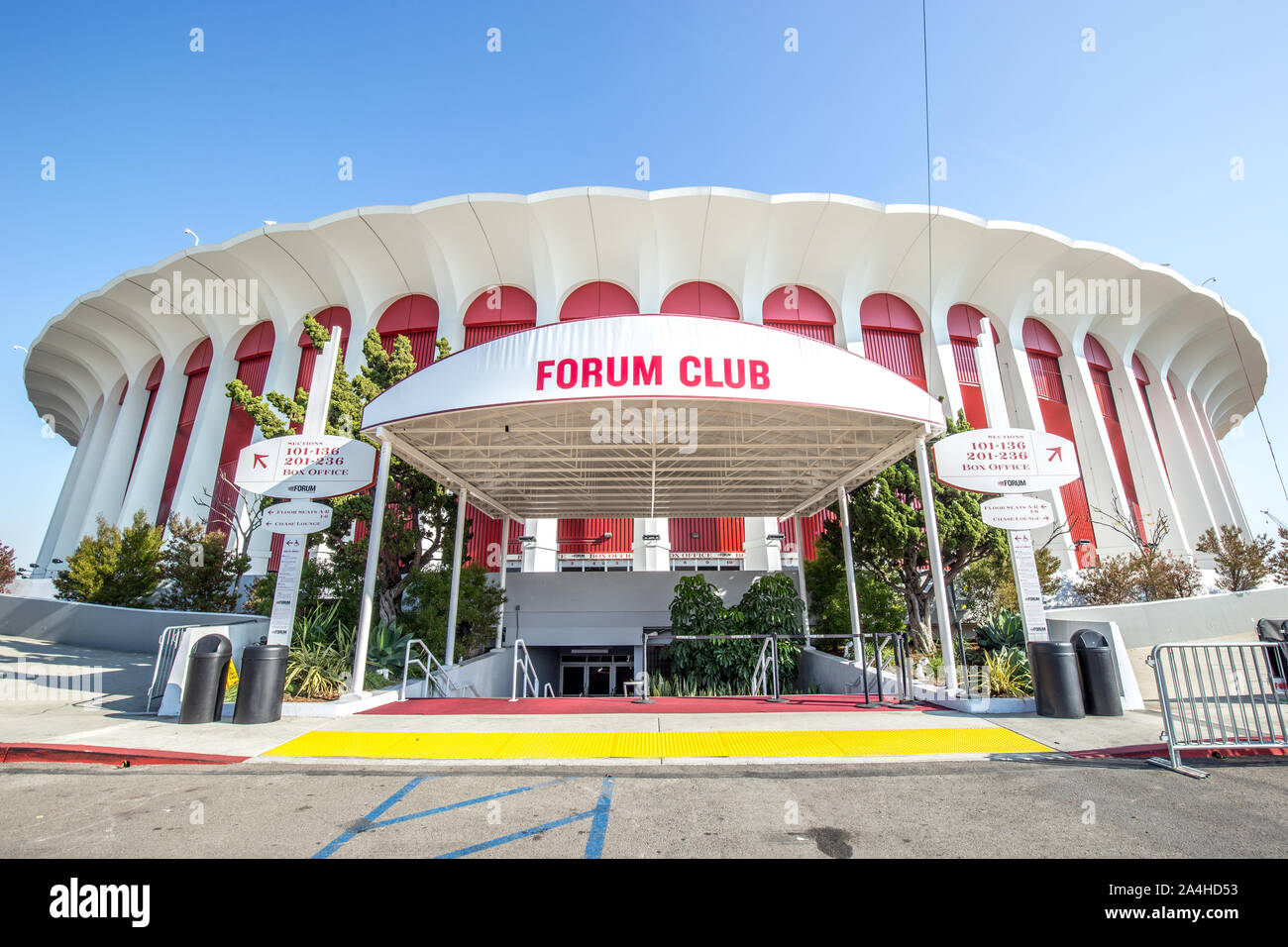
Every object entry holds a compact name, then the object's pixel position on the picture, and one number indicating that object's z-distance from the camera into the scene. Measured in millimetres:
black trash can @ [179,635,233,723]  7512
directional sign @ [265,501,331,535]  9758
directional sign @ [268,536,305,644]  8984
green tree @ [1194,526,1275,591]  16475
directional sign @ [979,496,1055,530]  9023
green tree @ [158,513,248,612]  17047
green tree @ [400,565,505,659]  13062
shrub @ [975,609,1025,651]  11242
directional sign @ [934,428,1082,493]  9438
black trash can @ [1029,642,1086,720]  7387
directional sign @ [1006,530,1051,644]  8562
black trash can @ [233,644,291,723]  7574
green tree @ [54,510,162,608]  17094
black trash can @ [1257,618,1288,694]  9617
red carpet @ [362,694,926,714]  8688
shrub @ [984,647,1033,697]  8516
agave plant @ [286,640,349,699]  9055
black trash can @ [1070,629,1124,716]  7383
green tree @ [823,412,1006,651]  14523
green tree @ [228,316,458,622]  13695
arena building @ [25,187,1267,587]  24312
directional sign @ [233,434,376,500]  10055
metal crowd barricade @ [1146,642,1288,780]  5340
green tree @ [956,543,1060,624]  15398
